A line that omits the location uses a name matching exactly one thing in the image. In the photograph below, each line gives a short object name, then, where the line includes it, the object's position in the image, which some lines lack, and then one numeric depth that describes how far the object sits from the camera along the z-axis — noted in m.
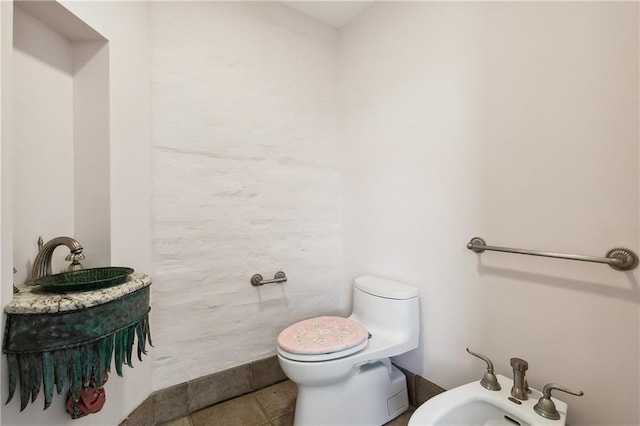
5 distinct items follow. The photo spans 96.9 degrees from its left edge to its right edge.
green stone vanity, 0.78
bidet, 0.89
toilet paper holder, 1.63
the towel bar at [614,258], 0.87
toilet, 1.19
